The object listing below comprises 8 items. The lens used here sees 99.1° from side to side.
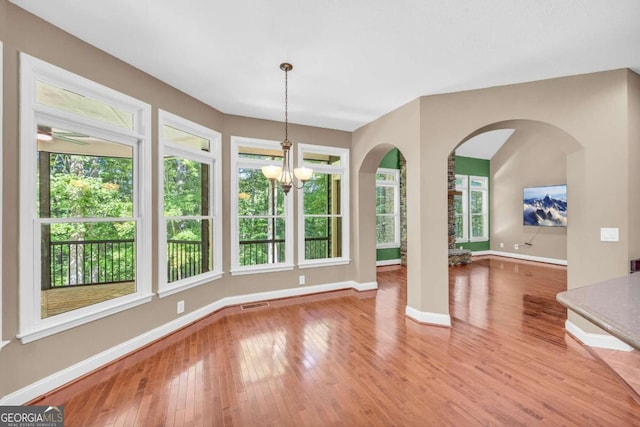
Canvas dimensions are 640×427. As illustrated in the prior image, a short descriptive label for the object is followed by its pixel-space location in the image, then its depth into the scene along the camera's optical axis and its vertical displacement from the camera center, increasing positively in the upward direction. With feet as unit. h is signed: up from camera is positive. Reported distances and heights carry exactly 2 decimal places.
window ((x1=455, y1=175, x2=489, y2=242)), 28.48 +0.36
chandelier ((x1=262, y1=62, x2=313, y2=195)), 9.21 +1.45
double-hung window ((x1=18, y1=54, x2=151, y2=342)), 6.83 +0.42
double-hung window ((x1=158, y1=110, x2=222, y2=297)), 10.61 +0.38
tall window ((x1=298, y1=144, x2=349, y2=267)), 15.93 +0.31
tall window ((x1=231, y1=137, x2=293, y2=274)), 13.97 +0.02
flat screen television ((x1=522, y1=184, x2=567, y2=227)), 23.43 +0.59
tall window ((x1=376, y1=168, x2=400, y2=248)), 24.41 +0.52
